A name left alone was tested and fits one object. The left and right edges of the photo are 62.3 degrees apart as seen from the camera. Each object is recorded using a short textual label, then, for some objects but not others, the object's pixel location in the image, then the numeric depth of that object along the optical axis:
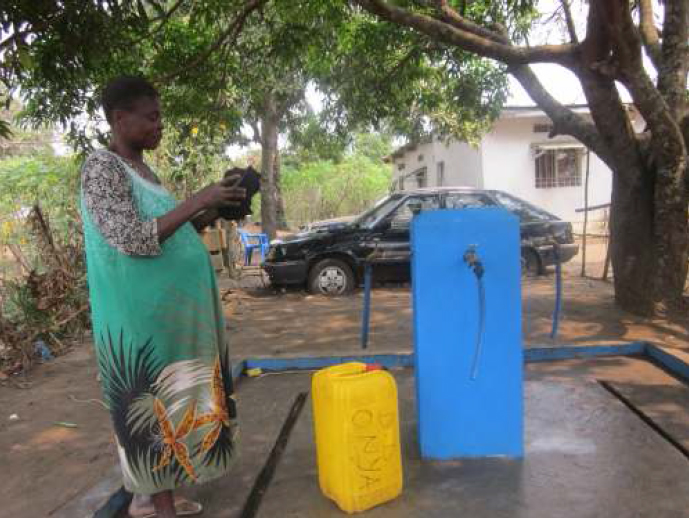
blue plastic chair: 12.88
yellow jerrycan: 2.17
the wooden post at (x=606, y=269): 8.04
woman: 1.87
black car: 8.37
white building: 15.51
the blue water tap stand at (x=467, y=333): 2.52
